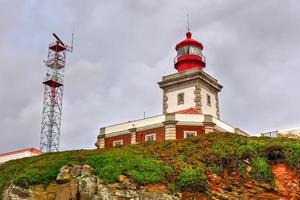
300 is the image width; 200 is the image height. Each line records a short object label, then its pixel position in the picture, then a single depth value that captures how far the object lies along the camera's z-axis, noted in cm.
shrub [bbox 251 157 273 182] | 2062
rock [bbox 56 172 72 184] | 1970
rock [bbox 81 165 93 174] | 1995
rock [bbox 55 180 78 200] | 1908
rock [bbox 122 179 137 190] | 1952
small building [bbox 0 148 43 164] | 3522
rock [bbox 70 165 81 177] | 1979
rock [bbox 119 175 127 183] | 1982
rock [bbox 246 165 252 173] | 2089
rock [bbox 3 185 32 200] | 1953
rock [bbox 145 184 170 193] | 1970
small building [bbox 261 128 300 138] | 3017
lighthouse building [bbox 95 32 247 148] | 3531
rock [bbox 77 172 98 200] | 1898
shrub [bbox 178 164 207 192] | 2002
